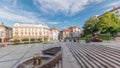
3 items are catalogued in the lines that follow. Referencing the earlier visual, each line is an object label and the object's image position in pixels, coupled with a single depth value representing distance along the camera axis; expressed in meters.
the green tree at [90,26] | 19.48
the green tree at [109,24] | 15.25
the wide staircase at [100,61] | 2.73
